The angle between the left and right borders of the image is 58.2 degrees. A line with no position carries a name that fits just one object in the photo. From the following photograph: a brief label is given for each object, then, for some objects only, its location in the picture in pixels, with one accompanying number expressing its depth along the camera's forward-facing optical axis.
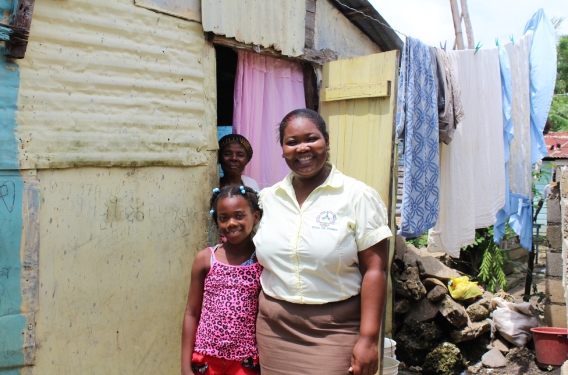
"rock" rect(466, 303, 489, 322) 5.98
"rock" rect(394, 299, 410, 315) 5.72
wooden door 3.79
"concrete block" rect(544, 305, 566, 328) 6.12
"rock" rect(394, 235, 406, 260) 5.93
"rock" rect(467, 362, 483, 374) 5.57
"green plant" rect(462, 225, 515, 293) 7.95
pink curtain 4.23
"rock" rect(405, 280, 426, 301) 5.67
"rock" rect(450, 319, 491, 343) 5.71
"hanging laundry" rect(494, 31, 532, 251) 4.89
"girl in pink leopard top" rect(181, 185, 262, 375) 2.38
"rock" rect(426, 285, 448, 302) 5.68
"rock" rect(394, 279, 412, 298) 5.70
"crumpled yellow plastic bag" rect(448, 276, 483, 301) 5.95
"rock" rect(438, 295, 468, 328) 5.64
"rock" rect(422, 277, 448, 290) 5.80
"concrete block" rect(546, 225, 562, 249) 6.19
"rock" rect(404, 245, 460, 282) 5.97
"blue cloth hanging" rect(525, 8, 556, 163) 4.84
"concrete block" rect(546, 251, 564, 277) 6.16
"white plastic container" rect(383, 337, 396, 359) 4.39
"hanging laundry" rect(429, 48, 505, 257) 4.61
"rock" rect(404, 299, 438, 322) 5.69
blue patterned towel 4.01
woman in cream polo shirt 2.14
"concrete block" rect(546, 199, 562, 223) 6.22
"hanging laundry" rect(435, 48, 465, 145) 4.27
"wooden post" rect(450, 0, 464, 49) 6.73
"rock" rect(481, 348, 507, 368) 5.60
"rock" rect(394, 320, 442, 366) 5.63
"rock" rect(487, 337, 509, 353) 5.86
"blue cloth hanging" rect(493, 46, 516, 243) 4.79
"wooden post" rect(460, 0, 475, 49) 6.77
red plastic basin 5.39
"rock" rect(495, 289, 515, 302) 6.57
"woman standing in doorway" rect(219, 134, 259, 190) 3.95
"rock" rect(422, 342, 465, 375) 5.51
